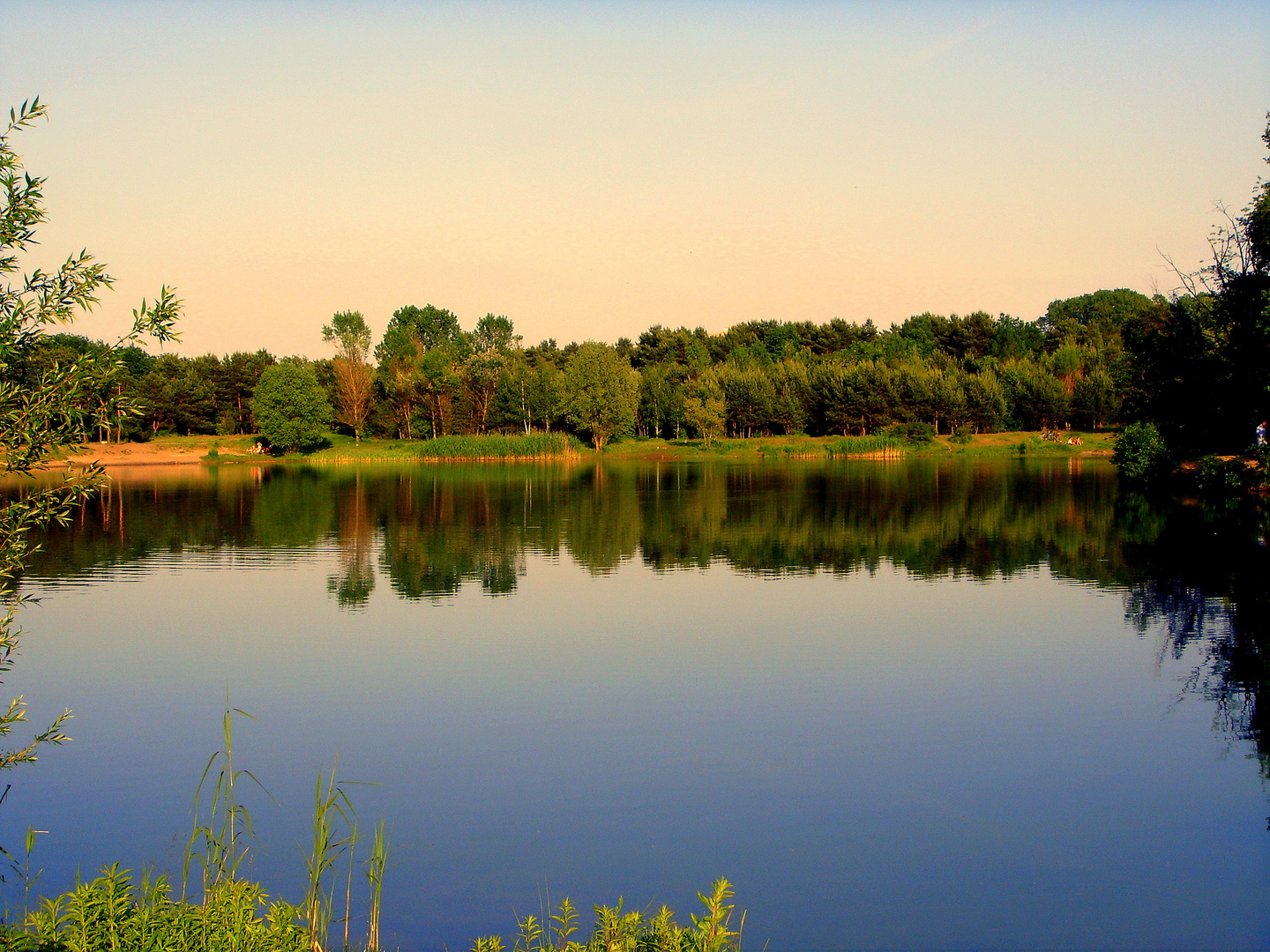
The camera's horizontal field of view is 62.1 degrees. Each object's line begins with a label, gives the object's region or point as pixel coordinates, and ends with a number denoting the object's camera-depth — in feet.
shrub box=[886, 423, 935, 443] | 261.44
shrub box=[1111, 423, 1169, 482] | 140.05
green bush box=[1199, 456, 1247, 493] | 107.45
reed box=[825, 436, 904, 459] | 248.11
